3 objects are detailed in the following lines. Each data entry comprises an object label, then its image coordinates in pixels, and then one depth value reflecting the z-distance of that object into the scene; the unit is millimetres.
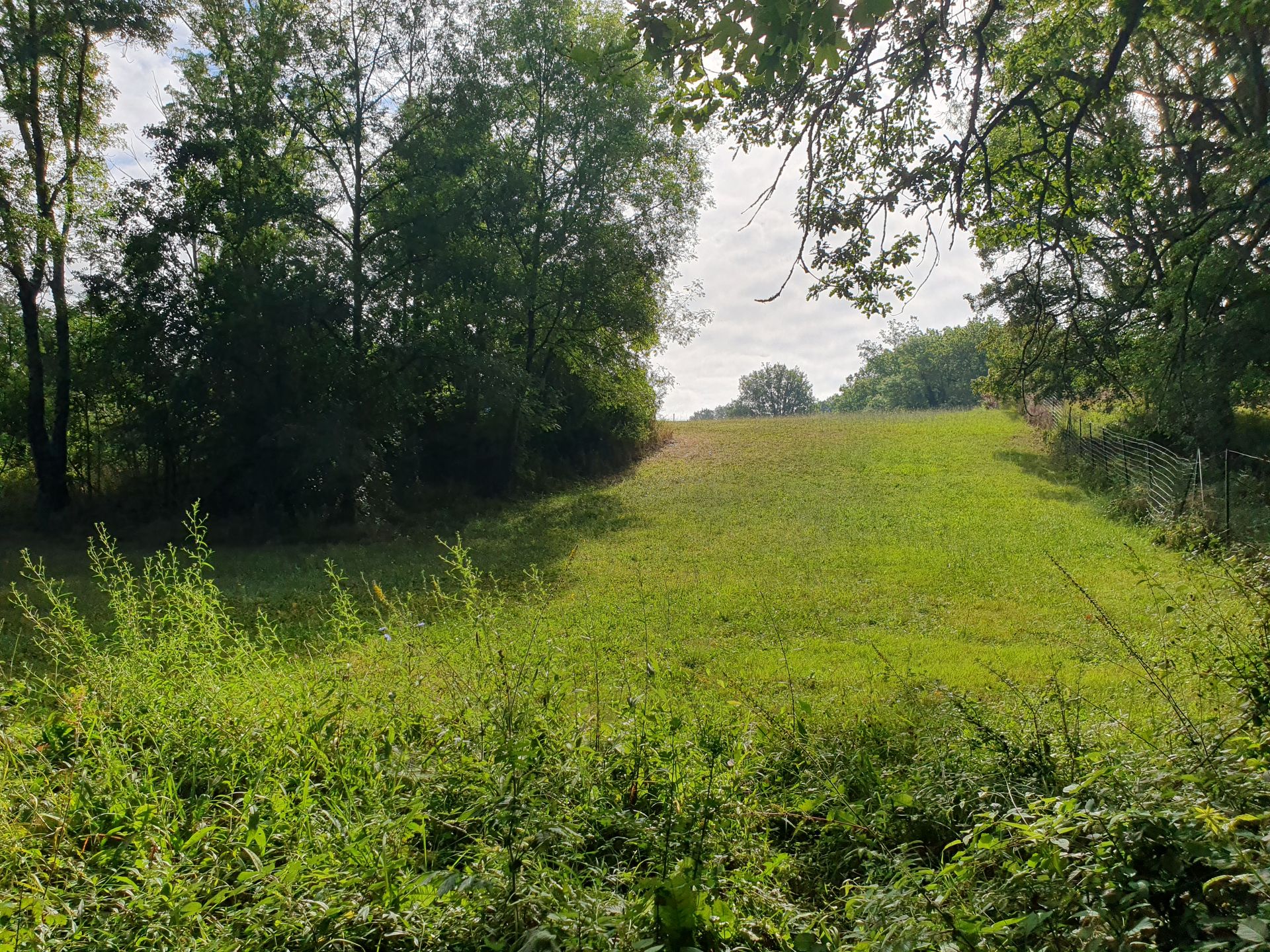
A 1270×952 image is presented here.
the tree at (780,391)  120938
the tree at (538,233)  18562
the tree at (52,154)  14945
